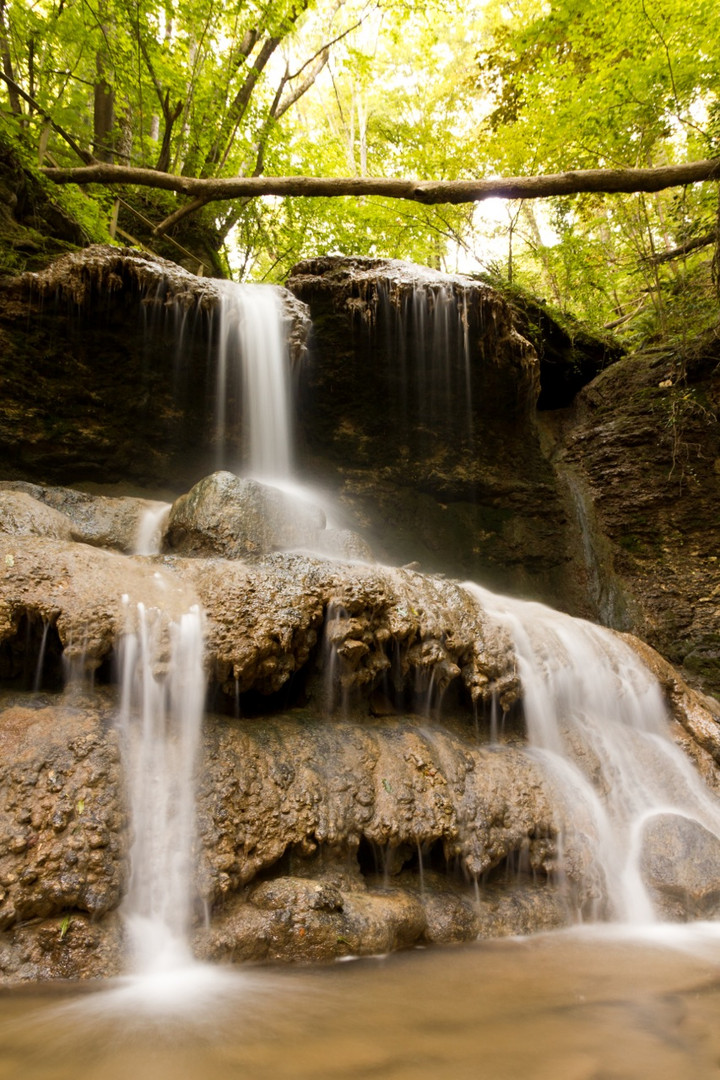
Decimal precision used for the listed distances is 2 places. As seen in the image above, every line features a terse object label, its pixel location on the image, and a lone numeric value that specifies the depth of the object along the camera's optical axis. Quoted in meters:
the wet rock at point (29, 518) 4.90
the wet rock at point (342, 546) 6.02
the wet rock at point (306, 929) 2.74
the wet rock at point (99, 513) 6.08
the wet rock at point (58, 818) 2.68
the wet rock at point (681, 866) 3.50
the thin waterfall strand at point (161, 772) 2.80
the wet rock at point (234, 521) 5.54
